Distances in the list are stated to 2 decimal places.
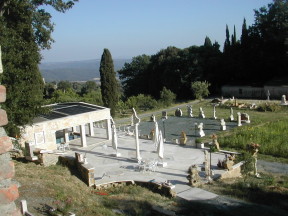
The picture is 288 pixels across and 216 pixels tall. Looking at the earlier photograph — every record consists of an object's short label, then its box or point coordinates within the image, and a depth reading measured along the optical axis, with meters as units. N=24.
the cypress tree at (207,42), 60.85
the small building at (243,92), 44.91
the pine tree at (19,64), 17.89
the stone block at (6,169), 3.23
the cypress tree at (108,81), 38.52
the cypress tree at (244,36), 51.38
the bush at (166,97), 43.78
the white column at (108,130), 25.27
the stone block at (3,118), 3.07
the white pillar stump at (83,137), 23.83
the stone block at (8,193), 3.24
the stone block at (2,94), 3.05
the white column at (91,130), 26.29
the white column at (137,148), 19.49
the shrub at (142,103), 42.50
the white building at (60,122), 21.69
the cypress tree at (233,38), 56.94
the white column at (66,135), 24.69
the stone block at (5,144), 3.11
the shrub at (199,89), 44.31
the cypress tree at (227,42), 54.75
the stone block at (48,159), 17.71
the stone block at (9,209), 3.28
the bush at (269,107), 33.97
